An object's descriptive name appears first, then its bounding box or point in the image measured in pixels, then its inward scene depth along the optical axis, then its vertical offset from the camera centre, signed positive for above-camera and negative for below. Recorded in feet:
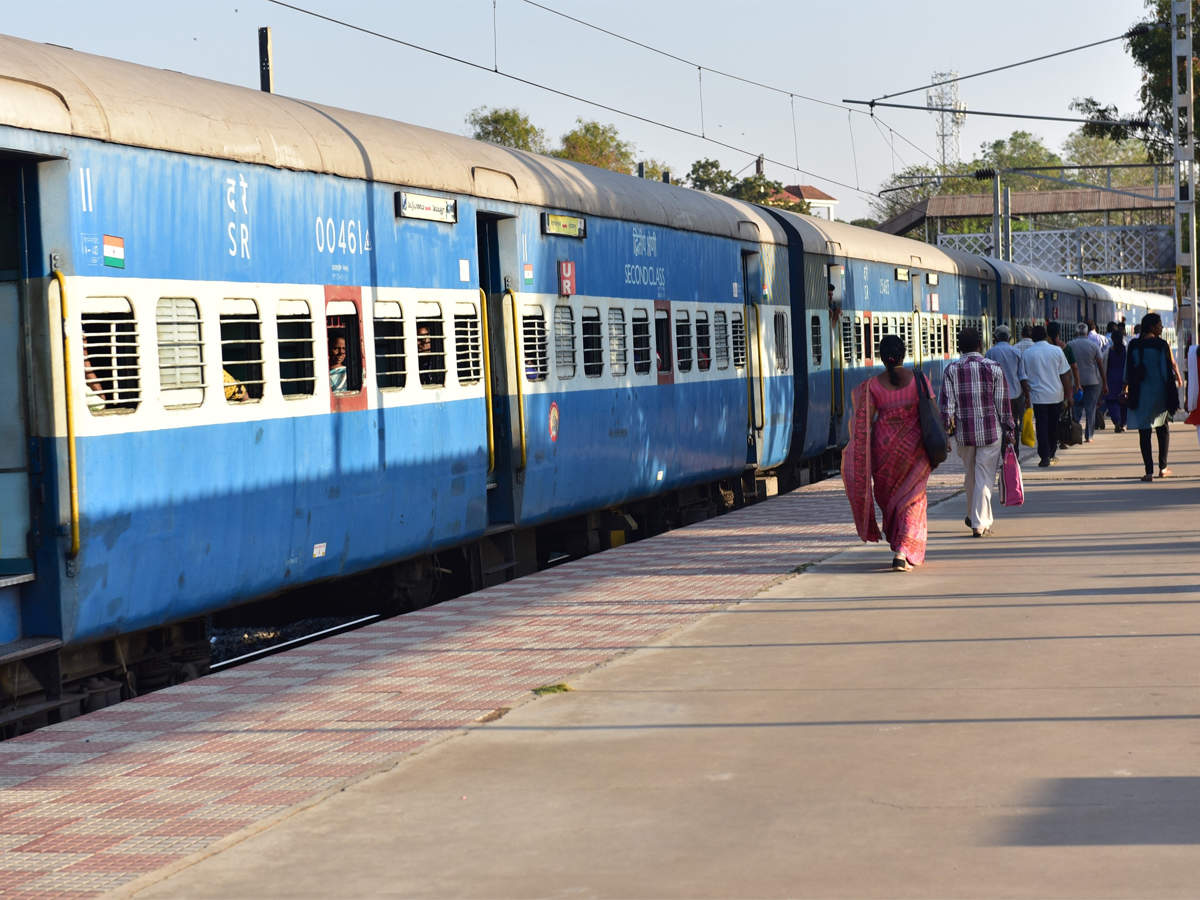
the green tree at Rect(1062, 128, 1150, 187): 542.16 +75.28
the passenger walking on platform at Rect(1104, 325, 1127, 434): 90.84 -0.10
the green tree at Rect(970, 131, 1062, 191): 554.09 +71.03
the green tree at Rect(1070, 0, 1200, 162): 197.67 +32.89
